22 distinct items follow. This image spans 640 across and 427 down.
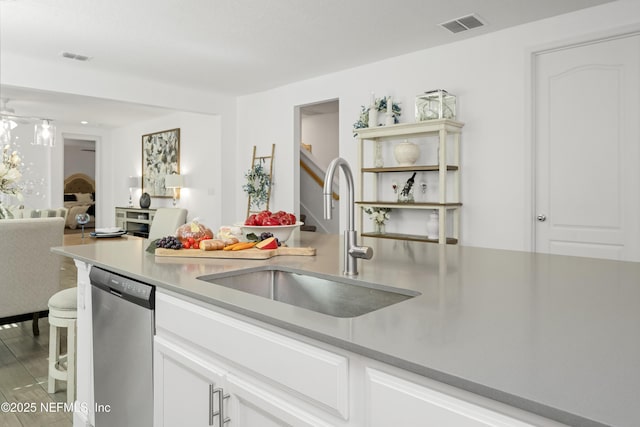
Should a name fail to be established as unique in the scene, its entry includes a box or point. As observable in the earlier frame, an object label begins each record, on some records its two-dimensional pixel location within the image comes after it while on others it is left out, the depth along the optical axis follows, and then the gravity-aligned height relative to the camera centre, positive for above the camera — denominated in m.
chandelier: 5.04 +0.92
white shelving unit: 3.84 +0.40
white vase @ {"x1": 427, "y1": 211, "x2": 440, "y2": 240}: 3.99 -0.13
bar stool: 2.25 -0.64
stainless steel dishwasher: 1.49 -0.49
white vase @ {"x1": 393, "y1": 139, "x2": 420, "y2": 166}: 4.16 +0.55
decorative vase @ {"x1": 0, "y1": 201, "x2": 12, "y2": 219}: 3.46 +0.00
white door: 3.25 +0.48
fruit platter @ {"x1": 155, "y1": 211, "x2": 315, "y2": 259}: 1.81 -0.12
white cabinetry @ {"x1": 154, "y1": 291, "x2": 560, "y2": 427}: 0.72 -0.35
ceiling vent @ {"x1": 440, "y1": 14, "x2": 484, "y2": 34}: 3.53 +1.53
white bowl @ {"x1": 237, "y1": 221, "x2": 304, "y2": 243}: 1.99 -0.08
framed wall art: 7.82 +0.97
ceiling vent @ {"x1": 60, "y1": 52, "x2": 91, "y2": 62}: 4.51 +1.61
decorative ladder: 5.93 +0.70
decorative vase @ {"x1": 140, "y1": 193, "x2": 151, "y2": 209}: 8.36 +0.22
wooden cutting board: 1.77 -0.17
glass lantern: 3.93 +0.96
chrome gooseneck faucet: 1.36 -0.09
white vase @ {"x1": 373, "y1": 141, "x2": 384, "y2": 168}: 4.50 +0.56
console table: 8.16 -0.13
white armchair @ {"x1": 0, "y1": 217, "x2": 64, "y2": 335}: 3.08 -0.38
